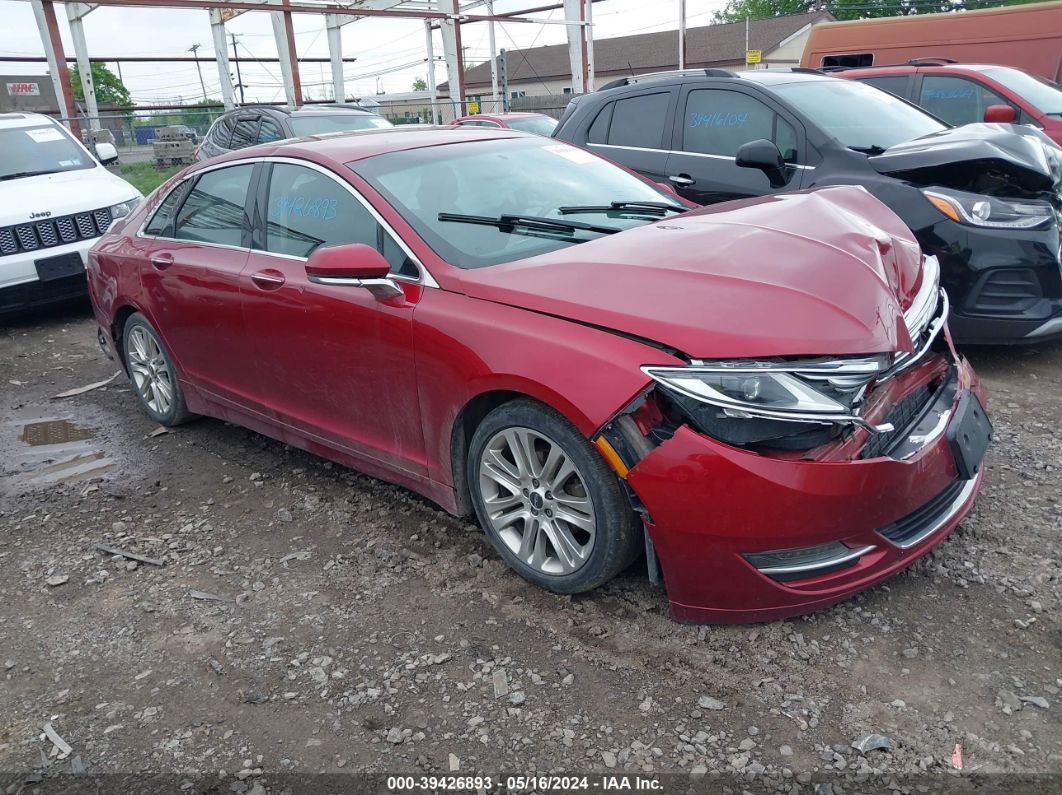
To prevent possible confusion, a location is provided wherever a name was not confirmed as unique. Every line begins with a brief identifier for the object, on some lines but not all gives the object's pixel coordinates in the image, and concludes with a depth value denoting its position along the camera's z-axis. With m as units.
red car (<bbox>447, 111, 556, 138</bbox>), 11.34
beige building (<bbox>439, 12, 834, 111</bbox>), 42.72
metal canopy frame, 22.64
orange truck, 9.95
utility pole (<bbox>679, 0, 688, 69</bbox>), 27.47
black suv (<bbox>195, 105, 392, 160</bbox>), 10.87
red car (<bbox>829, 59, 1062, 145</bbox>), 7.39
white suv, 7.18
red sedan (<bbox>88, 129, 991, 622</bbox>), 2.48
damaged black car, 4.82
